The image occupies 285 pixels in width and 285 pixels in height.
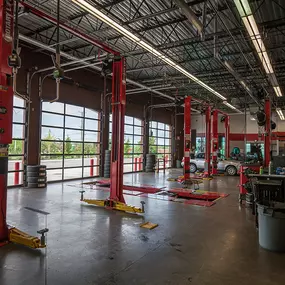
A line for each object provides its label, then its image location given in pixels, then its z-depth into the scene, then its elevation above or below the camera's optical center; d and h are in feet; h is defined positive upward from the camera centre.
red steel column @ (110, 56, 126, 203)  21.15 +2.12
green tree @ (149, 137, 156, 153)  58.41 +1.71
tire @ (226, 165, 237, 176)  48.36 -3.35
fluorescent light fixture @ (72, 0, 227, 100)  15.50 +9.22
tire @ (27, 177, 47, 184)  30.12 -3.45
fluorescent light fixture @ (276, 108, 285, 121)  54.88 +9.29
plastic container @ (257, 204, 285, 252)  12.12 -3.63
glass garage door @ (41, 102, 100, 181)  34.86 +1.62
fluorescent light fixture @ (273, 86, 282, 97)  35.60 +9.31
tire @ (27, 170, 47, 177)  30.19 -2.68
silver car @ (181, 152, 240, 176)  48.35 -2.54
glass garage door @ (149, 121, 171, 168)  59.71 +2.81
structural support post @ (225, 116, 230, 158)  53.67 +3.98
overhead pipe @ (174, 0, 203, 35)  16.57 +9.75
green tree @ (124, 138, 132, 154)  50.58 +1.00
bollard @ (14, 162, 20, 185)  30.73 -2.82
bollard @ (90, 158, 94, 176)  41.93 -2.73
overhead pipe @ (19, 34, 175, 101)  23.82 +10.75
